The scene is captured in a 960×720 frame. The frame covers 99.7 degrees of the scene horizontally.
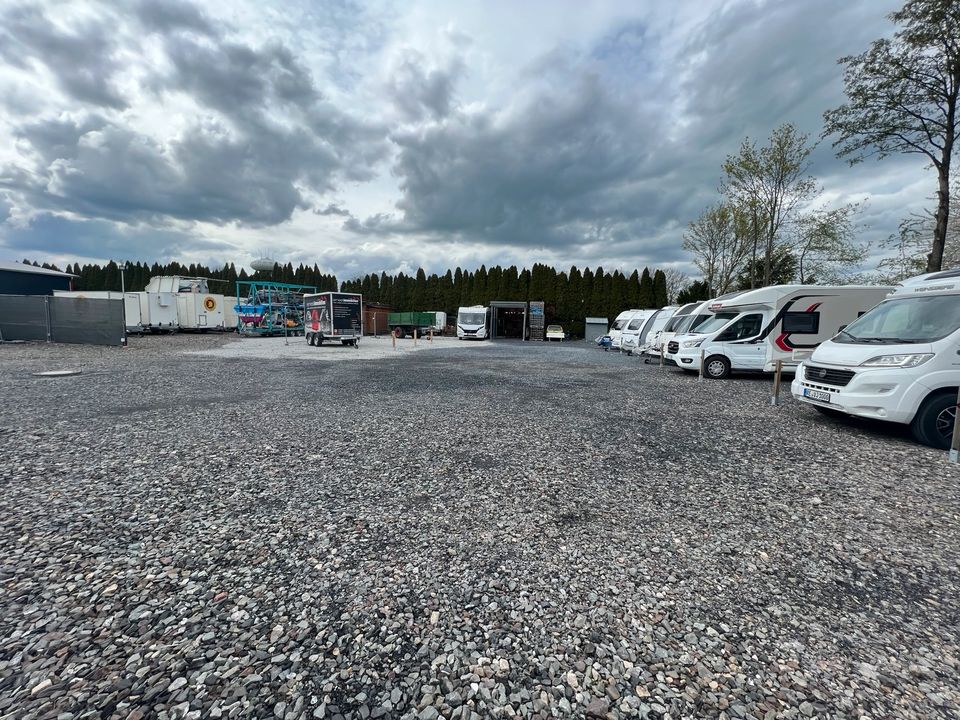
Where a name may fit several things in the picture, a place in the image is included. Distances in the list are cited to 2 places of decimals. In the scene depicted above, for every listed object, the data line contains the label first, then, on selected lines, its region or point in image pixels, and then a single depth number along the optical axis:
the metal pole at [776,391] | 8.20
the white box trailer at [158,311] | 28.66
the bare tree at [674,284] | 54.00
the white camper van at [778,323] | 11.70
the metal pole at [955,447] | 5.04
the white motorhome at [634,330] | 22.49
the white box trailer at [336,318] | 23.14
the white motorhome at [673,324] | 16.28
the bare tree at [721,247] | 30.05
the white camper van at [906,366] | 5.49
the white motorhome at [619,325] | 26.91
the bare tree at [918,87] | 12.88
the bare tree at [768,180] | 22.20
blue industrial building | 30.11
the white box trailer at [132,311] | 27.50
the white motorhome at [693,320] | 13.84
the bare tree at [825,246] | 23.27
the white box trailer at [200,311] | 30.28
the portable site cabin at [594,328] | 44.75
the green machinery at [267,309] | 30.75
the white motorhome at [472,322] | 36.78
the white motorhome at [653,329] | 19.70
